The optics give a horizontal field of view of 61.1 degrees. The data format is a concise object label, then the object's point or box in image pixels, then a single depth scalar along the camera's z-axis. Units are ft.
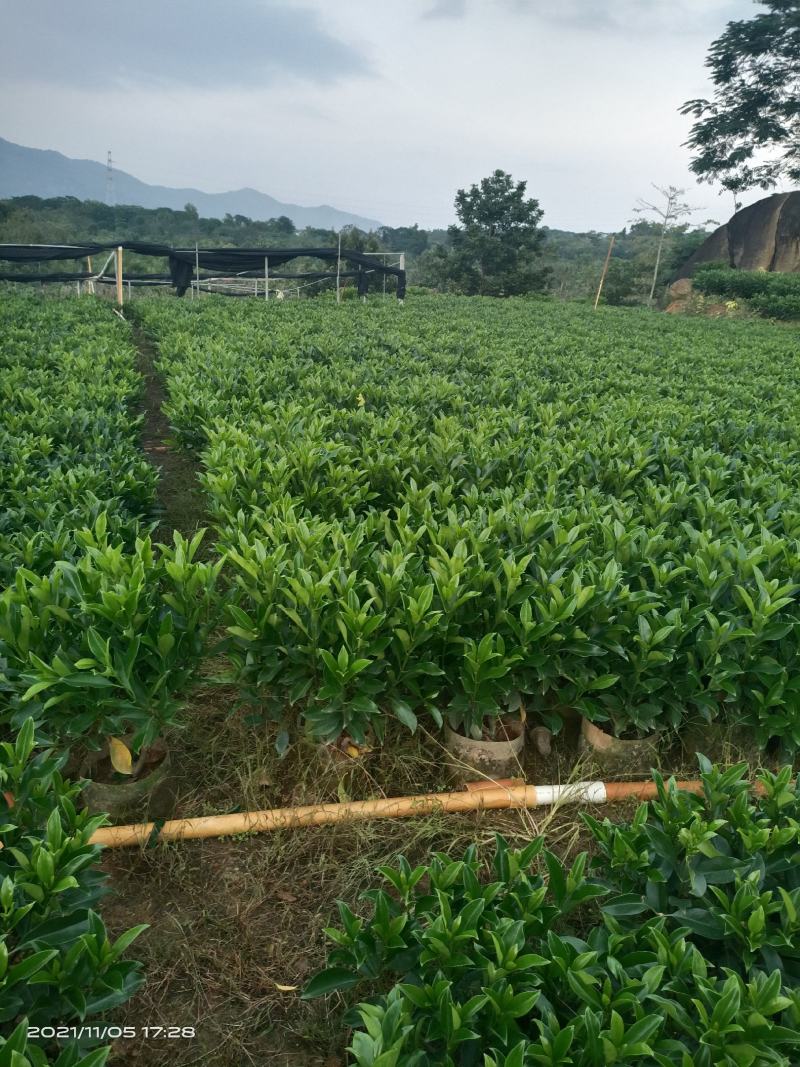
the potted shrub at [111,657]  7.16
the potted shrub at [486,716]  8.15
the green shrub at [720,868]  5.41
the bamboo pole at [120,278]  55.67
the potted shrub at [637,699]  8.63
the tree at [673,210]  125.70
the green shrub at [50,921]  4.89
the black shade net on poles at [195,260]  58.13
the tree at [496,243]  137.49
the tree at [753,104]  113.70
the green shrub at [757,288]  91.91
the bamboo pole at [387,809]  7.41
